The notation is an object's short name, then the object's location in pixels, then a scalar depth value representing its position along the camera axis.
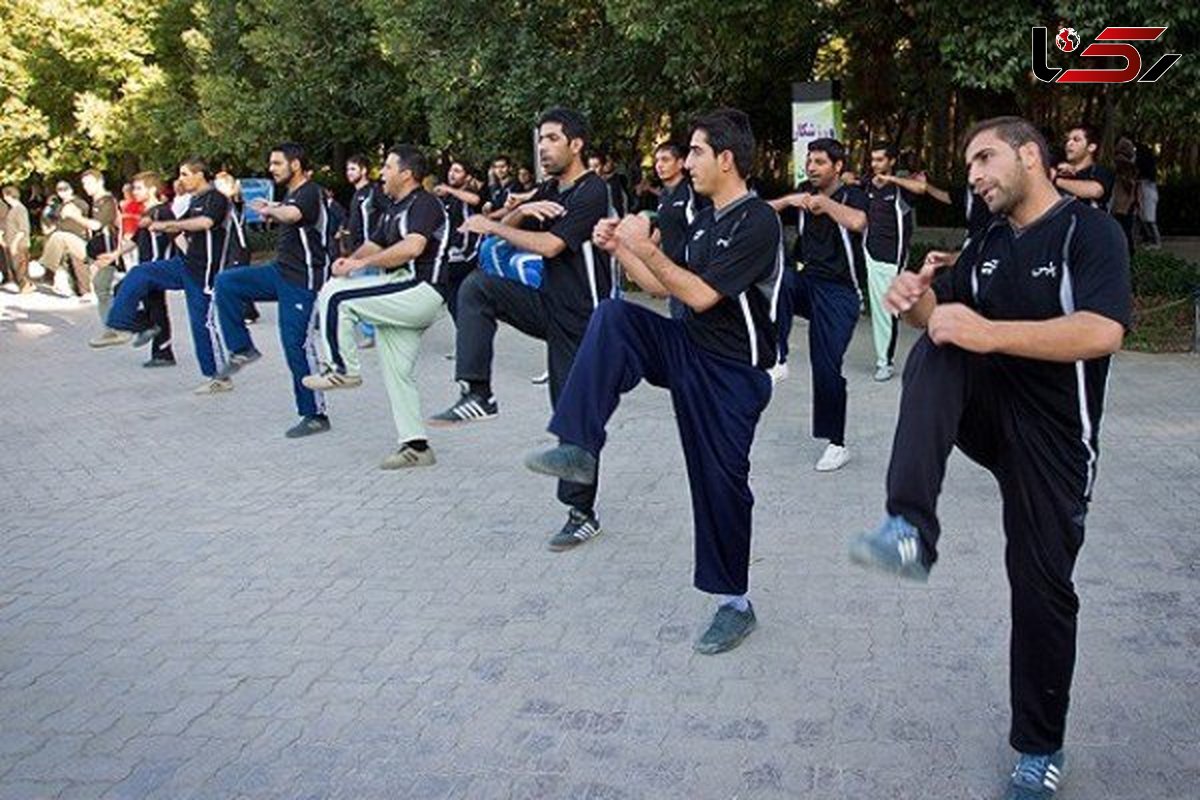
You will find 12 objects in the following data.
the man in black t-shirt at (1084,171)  8.73
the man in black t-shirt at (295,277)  8.48
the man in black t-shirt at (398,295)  7.15
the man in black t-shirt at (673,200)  7.16
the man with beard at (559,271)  5.84
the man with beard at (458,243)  9.63
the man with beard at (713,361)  4.40
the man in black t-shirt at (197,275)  9.69
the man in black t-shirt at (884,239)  9.73
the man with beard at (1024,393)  3.20
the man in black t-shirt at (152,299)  10.80
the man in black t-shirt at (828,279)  7.22
